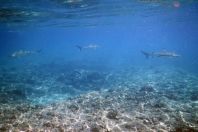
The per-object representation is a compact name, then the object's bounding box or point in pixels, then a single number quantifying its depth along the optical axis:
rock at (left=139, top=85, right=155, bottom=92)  11.45
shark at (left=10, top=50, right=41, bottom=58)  15.02
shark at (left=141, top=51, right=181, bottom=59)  12.17
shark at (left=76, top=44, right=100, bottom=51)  17.11
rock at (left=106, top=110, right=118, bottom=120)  7.42
